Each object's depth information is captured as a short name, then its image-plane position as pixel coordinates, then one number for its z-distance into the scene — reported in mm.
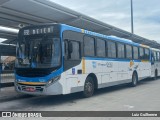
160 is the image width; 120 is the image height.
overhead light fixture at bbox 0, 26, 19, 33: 16062
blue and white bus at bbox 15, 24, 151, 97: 10883
